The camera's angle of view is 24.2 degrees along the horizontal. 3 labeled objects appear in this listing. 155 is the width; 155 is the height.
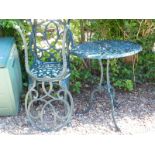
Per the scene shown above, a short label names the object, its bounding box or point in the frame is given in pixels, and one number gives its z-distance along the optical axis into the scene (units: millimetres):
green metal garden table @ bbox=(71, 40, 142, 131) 2984
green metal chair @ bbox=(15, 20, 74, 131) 3160
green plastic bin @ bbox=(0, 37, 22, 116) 3211
